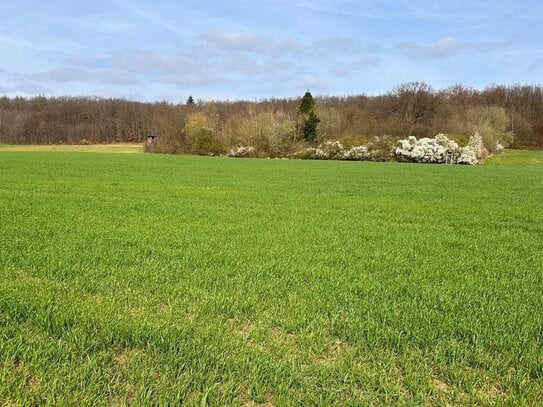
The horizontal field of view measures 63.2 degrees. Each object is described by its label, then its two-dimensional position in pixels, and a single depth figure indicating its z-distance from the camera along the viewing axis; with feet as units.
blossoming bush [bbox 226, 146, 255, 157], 259.60
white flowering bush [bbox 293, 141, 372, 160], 226.71
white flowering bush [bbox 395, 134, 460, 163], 209.15
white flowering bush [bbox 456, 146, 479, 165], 201.57
